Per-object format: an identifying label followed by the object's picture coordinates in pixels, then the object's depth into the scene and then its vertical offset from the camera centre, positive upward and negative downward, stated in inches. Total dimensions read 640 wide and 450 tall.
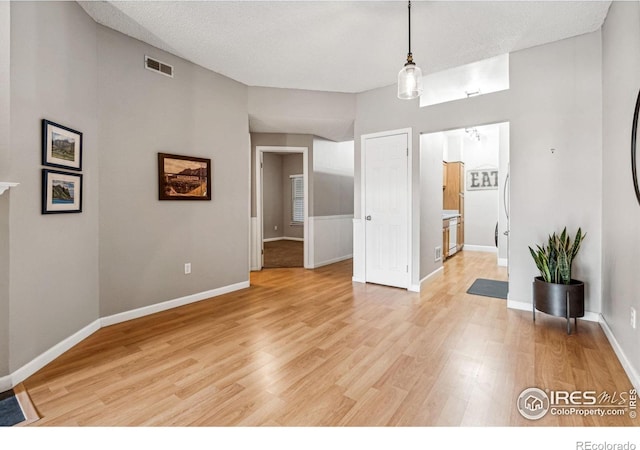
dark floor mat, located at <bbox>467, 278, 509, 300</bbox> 152.3 -35.1
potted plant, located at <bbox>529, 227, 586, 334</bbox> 105.6 -21.7
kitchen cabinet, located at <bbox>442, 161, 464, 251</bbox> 279.0 +27.0
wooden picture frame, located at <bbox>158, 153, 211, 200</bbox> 130.4 +19.4
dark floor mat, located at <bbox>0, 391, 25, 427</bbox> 64.1 -41.2
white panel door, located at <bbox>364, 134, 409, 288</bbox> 163.3 +5.7
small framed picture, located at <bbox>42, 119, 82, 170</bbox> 88.8 +22.9
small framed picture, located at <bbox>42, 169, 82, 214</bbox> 89.3 +9.0
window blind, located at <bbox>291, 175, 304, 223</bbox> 370.9 +27.8
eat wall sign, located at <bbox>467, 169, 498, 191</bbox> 285.1 +39.0
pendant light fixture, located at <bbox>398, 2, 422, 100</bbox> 87.9 +40.1
